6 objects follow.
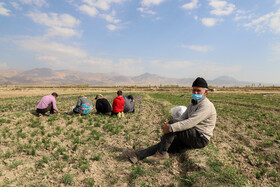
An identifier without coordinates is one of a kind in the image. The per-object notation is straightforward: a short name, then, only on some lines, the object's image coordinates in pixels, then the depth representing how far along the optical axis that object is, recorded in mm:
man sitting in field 4062
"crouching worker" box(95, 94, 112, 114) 10922
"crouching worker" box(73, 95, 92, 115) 10273
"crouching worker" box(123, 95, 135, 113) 11120
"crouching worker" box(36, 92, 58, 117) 9586
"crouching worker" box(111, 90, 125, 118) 10269
